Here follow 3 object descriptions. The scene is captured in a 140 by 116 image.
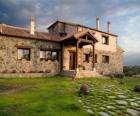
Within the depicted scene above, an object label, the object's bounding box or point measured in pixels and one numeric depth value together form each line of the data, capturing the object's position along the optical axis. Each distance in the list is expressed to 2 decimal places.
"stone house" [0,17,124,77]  10.75
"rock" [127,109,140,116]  4.06
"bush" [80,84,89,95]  5.68
